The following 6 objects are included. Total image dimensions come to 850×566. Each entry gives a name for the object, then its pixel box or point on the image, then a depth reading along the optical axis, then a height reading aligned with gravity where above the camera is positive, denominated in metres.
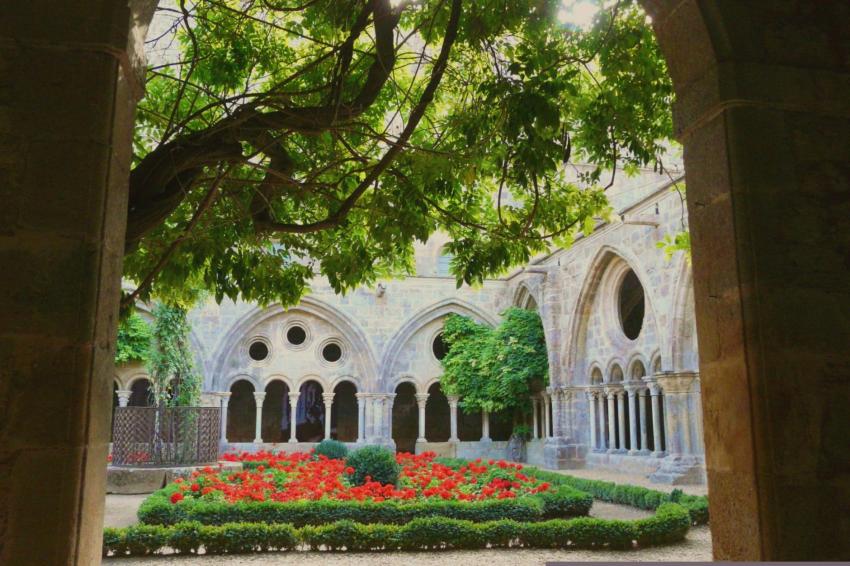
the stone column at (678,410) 11.52 +0.15
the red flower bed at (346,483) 8.11 -0.77
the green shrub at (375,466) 9.14 -0.58
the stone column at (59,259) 1.68 +0.39
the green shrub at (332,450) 14.01 -0.58
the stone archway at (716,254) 1.73 +0.44
